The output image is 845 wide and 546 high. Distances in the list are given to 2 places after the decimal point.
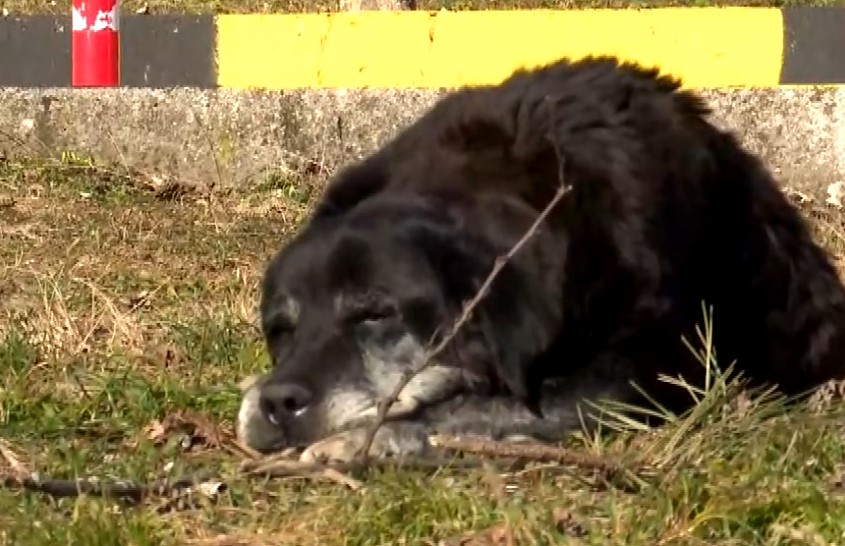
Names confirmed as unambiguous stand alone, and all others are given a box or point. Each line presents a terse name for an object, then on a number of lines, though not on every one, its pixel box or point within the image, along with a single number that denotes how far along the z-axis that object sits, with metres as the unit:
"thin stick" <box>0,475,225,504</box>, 6.87
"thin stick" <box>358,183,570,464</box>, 7.09
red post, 16.72
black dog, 8.17
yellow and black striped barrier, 15.61
